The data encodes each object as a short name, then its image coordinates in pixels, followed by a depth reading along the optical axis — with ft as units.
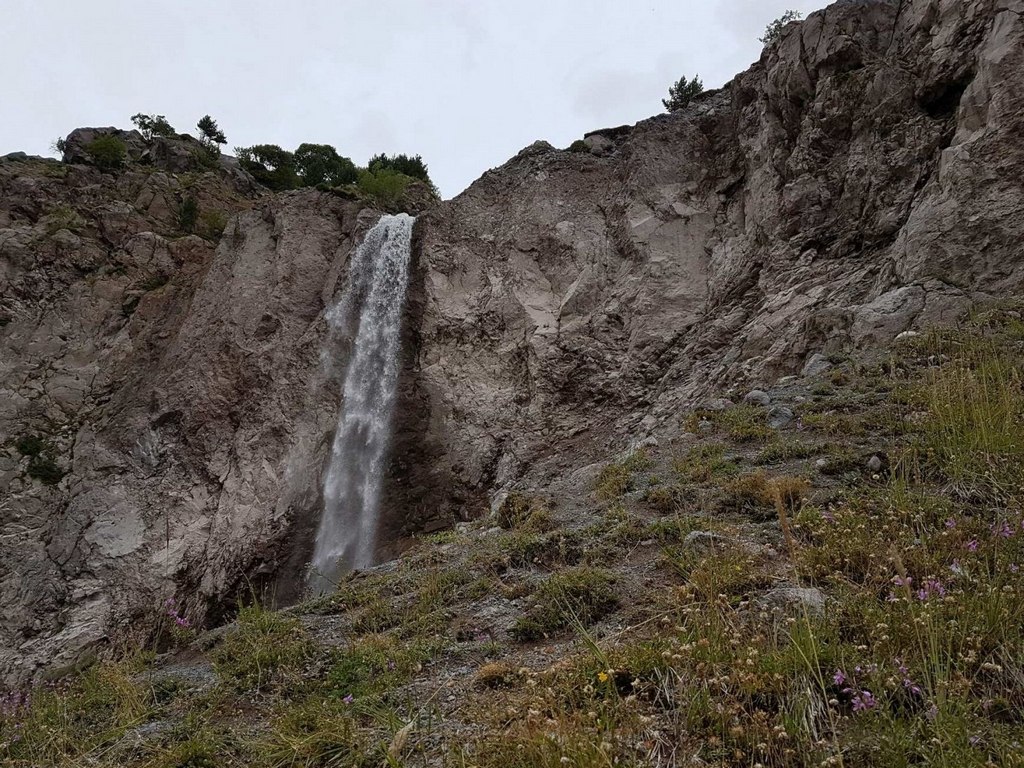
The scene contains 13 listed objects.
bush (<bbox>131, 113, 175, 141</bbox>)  146.41
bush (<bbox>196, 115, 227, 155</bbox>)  155.12
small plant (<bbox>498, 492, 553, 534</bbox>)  23.66
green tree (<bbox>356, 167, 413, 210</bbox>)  92.89
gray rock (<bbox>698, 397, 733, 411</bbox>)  33.60
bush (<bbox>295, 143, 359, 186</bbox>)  136.87
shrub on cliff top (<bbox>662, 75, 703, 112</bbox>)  98.89
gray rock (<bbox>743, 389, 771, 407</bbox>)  30.91
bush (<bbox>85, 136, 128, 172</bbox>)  104.73
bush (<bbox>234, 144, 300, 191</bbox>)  132.87
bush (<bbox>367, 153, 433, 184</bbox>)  134.72
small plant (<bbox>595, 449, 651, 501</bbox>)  25.32
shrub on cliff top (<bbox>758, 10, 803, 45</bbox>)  78.01
